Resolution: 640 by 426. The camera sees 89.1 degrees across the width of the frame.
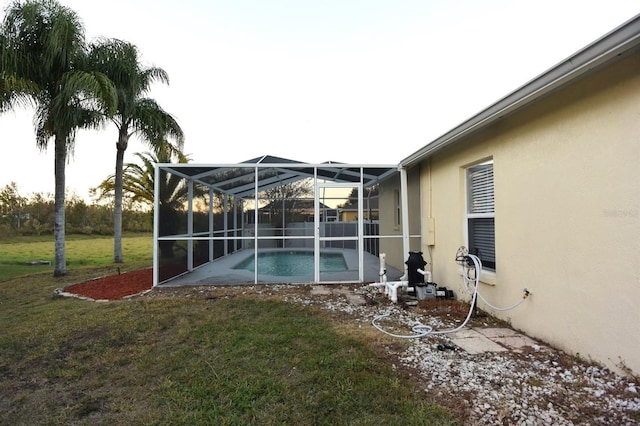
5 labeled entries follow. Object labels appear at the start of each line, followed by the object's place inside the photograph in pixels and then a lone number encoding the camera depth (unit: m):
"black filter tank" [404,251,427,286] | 5.65
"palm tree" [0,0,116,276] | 7.26
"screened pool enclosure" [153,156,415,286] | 7.01
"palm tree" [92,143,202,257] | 7.20
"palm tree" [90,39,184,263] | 8.77
